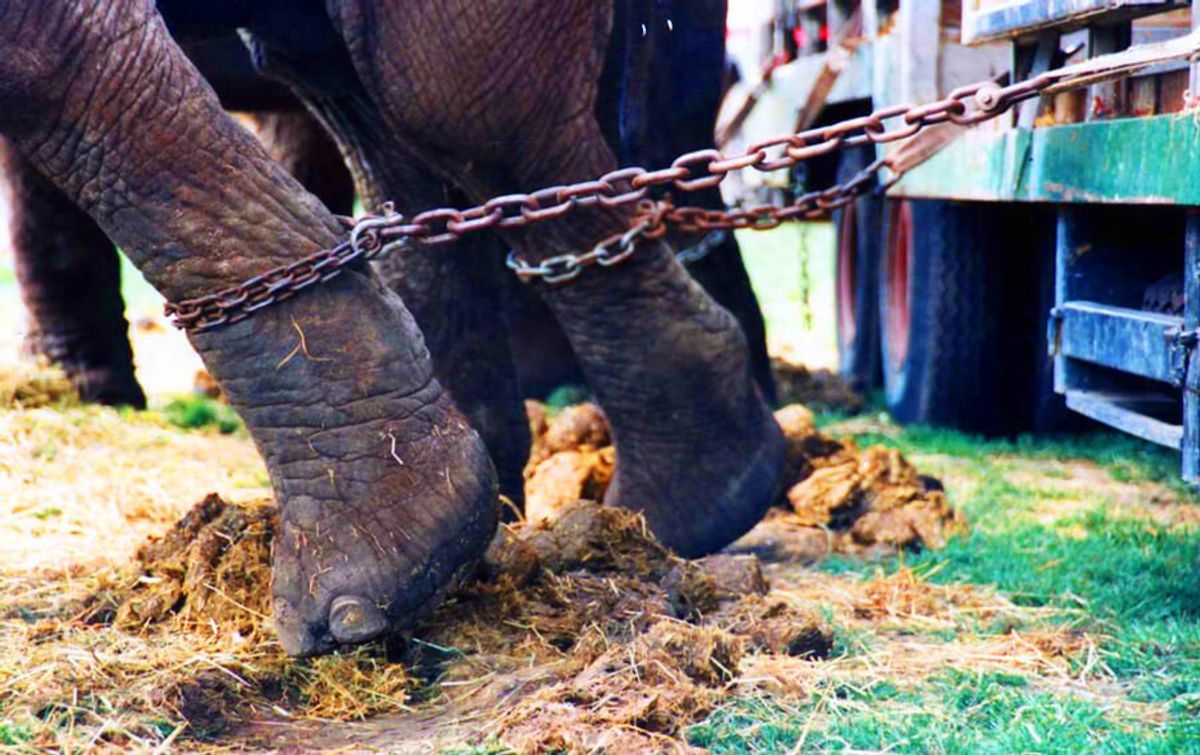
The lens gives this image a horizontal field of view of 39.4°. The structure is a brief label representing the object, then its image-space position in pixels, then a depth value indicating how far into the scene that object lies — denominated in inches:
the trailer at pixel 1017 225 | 140.3
